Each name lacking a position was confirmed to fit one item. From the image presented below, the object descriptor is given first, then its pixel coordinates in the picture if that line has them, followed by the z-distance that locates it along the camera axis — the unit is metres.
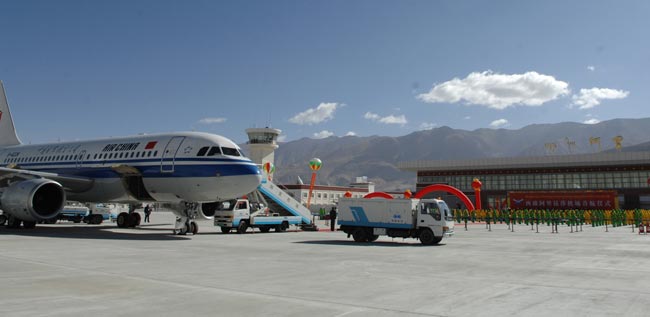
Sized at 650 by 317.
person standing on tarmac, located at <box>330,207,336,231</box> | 33.06
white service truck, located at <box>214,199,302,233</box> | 29.30
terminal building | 83.62
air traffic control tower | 87.44
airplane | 24.83
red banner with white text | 62.34
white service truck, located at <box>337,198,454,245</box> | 23.77
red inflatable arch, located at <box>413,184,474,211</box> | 57.81
